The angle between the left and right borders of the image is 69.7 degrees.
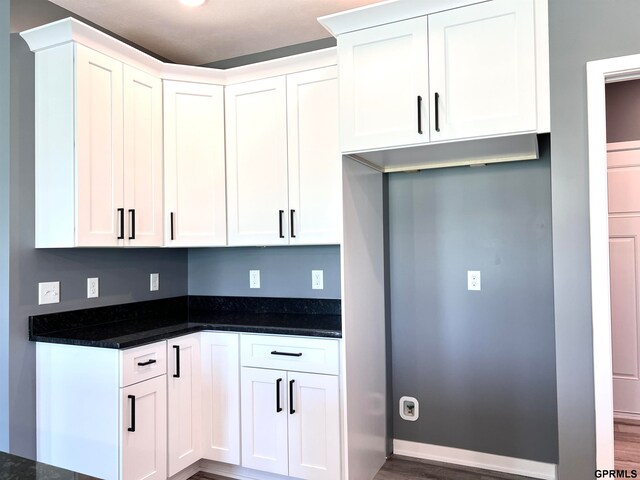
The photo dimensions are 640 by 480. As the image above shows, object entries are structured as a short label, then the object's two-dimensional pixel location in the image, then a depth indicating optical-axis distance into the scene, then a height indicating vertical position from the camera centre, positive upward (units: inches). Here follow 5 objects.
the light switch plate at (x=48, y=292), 92.7 -7.6
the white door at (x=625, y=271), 132.3 -6.7
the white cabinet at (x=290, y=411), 92.1 -32.8
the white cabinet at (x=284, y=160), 101.0 +21.2
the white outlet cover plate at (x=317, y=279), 116.8 -6.9
